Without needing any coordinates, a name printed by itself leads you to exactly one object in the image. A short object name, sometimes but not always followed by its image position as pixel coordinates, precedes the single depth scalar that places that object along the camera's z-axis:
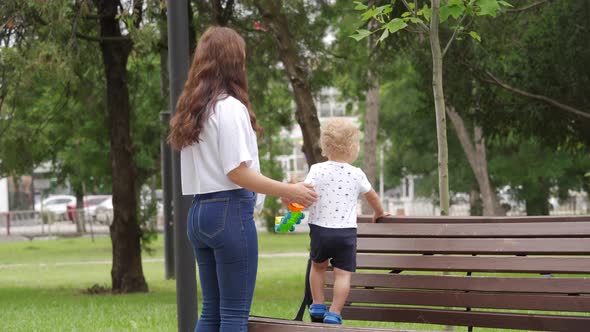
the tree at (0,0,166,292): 19.63
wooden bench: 8.34
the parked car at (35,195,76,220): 98.42
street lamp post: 9.20
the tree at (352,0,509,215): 10.82
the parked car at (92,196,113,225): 72.01
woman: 7.08
